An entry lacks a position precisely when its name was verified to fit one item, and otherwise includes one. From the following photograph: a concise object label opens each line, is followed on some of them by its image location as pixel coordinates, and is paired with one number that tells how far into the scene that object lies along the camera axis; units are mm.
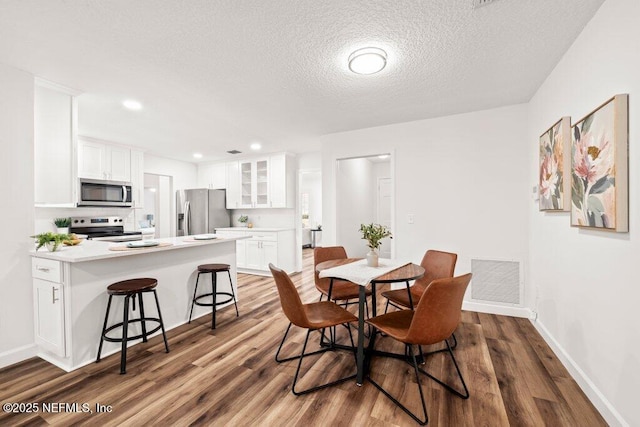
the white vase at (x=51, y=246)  2355
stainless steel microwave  4344
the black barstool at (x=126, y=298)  2195
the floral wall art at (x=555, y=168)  2153
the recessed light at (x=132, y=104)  3100
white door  7215
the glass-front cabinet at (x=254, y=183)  5973
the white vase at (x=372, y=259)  2426
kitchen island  2191
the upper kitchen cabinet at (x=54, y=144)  2623
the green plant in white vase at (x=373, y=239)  2432
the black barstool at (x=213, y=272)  2988
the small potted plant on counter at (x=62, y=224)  4271
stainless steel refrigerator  5988
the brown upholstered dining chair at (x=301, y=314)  1877
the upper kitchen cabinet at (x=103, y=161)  4453
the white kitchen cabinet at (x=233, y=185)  6262
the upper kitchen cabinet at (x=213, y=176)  6477
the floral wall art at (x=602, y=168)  1489
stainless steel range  4497
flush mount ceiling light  2140
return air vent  3307
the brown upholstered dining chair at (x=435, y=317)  1631
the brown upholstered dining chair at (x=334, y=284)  2700
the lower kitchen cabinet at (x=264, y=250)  5383
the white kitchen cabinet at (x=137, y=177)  5180
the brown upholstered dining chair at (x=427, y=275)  2535
